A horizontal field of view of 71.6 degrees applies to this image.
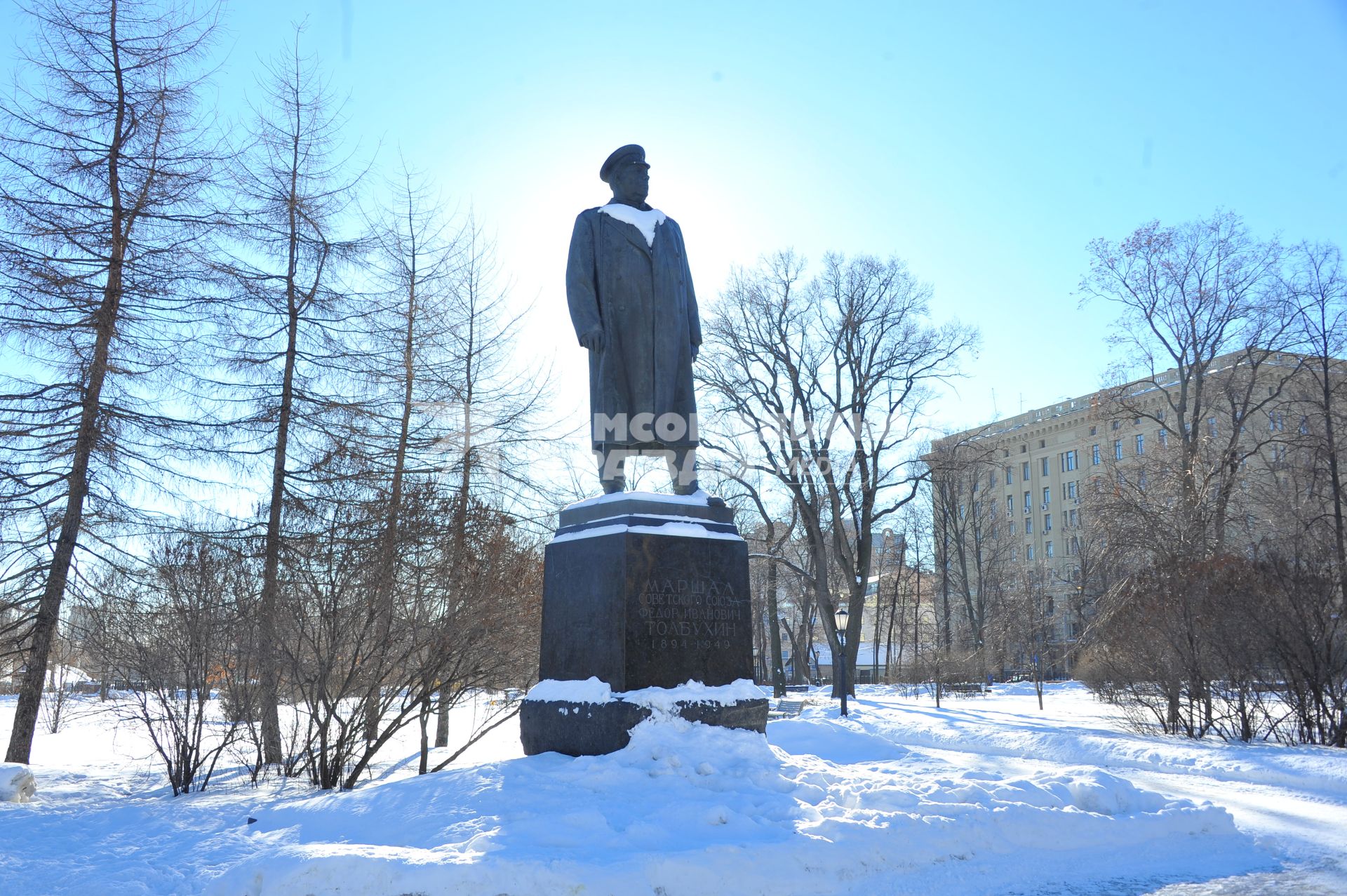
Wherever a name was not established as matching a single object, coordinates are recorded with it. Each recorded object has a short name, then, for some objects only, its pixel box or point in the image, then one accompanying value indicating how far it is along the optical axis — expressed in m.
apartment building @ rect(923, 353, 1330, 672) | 26.67
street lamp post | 20.45
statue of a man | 6.79
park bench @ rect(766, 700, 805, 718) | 19.59
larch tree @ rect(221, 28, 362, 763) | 14.20
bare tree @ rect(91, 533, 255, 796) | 8.43
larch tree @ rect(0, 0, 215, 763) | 12.07
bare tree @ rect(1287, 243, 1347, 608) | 15.93
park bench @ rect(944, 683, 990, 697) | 27.47
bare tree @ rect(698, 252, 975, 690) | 26.95
